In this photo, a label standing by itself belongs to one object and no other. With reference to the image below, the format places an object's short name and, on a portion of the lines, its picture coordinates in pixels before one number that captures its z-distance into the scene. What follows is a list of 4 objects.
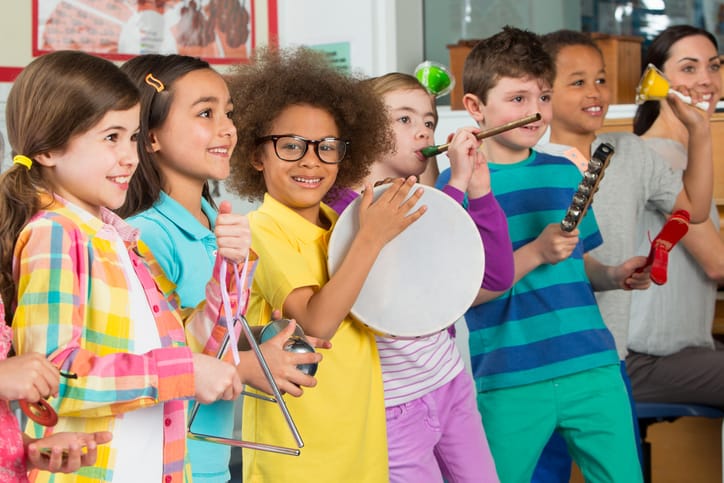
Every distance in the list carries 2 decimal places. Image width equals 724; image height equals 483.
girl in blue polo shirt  2.74
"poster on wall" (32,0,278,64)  4.43
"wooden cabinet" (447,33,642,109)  4.78
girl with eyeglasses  2.83
